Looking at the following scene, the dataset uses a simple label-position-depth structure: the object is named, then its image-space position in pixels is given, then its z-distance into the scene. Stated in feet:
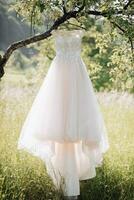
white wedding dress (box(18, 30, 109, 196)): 15.26
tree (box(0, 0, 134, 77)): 16.11
